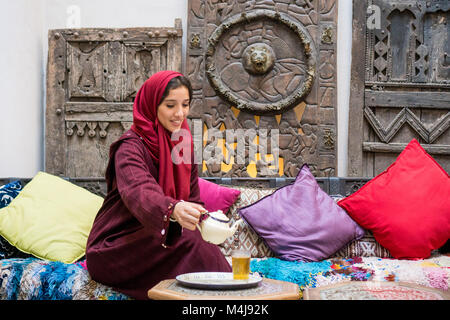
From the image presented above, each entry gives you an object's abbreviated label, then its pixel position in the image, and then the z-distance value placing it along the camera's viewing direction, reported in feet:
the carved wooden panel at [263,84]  11.28
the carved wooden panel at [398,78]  11.32
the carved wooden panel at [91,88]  11.53
